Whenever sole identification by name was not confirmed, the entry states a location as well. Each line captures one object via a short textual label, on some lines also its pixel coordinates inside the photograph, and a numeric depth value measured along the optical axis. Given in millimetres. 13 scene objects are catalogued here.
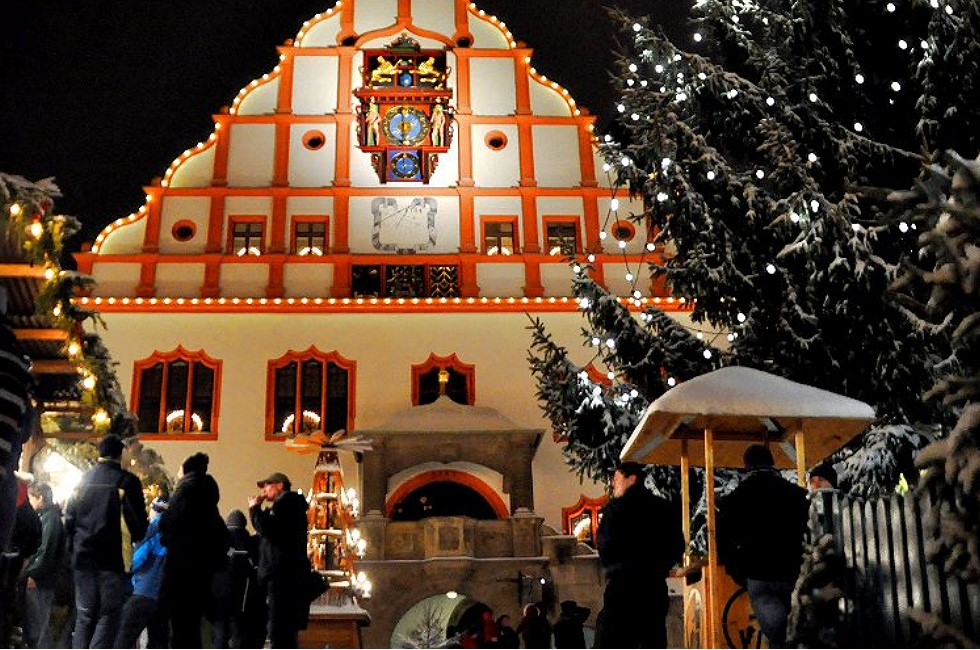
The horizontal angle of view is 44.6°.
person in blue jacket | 8352
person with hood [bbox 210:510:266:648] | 9070
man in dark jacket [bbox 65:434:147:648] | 7465
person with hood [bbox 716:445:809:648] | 7203
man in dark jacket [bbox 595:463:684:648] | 6676
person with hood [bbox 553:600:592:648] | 11336
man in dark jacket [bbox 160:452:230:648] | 7062
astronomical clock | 24438
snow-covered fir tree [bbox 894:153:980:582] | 4797
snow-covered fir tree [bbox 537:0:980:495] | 11258
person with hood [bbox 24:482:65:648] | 8570
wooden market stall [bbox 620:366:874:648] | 8469
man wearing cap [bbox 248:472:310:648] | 8141
